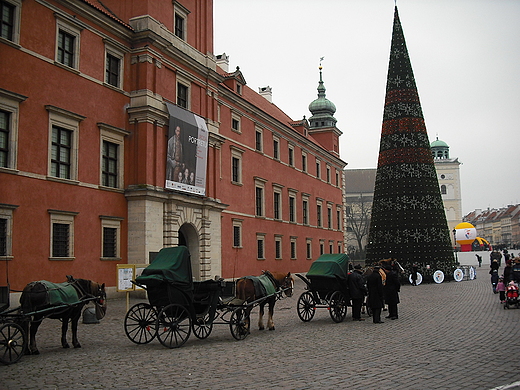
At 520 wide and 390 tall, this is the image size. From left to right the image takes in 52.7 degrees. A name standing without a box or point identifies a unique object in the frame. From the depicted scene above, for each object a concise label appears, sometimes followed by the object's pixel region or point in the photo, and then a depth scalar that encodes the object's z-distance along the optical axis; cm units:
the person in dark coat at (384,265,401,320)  1506
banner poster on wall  2491
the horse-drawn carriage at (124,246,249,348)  1053
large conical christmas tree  2867
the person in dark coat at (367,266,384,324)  1437
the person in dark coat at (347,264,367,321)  1488
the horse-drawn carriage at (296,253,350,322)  1447
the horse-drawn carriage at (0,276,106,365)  904
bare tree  8250
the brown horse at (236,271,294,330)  1259
